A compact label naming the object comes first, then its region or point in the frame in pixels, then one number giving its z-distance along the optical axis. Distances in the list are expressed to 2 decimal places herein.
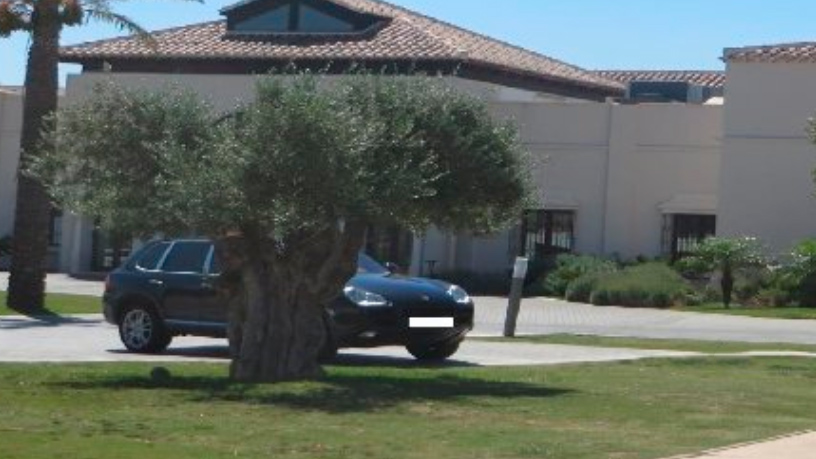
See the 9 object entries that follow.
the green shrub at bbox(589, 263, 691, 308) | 43.59
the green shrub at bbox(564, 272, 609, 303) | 45.09
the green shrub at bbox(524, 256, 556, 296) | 47.41
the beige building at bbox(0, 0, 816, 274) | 47.25
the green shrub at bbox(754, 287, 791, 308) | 43.28
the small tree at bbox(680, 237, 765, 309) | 43.66
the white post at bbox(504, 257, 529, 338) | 29.83
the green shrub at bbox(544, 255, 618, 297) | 46.34
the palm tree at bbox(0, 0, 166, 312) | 33.81
